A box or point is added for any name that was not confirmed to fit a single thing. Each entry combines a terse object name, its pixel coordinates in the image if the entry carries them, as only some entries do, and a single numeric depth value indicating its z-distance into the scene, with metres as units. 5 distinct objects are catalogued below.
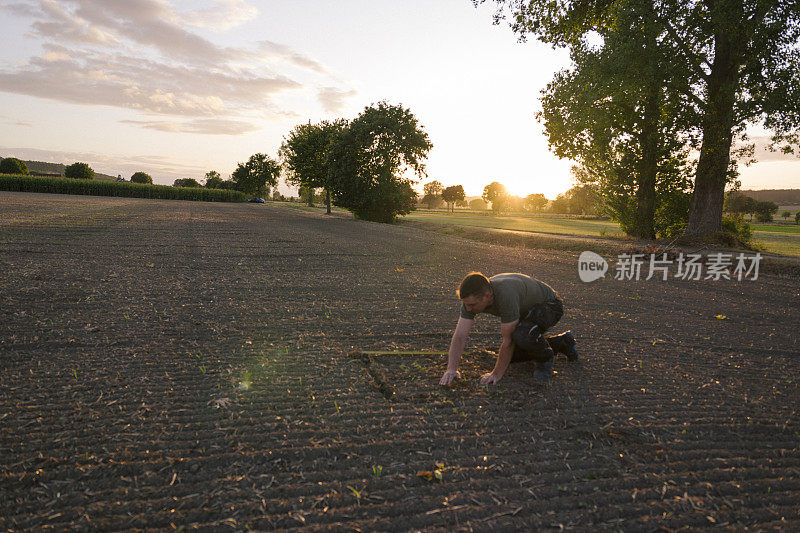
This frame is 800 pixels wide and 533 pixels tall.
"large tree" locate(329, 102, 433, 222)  35.88
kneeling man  3.47
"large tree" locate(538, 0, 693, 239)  14.86
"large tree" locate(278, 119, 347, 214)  46.38
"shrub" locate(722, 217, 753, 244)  17.70
